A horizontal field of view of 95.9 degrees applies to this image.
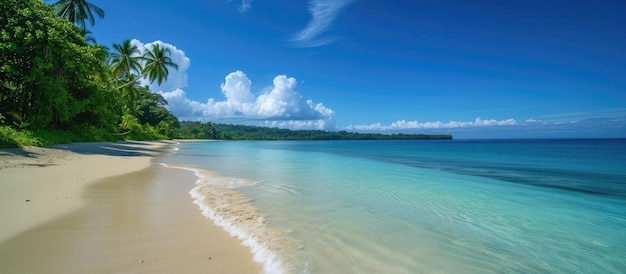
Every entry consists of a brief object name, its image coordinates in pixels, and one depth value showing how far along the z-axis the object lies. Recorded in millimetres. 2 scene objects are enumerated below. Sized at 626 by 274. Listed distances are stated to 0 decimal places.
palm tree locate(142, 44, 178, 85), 35000
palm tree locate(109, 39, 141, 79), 34875
